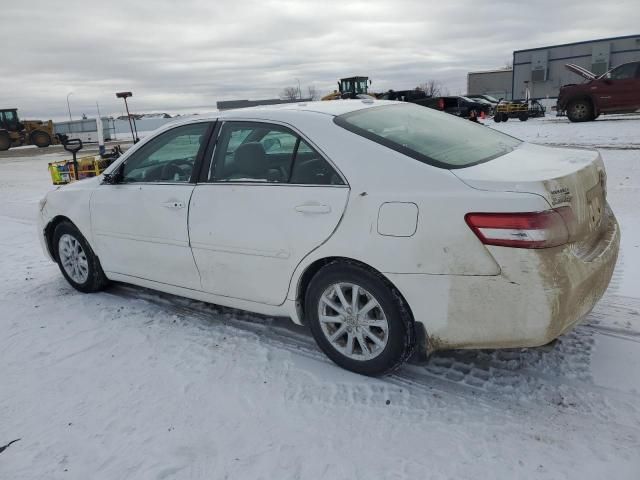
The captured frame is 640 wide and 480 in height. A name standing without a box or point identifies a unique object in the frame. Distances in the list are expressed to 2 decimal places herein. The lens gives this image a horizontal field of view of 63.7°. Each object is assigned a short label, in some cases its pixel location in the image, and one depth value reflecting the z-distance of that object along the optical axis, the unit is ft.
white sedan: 8.06
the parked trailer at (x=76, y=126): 150.36
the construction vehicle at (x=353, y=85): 98.12
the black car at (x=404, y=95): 94.53
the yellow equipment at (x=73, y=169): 35.78
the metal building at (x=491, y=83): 181.02
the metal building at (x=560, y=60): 121.08
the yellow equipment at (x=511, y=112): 78.02
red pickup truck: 57.11
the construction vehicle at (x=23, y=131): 107.96
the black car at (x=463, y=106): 88.69
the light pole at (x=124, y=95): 41.56
